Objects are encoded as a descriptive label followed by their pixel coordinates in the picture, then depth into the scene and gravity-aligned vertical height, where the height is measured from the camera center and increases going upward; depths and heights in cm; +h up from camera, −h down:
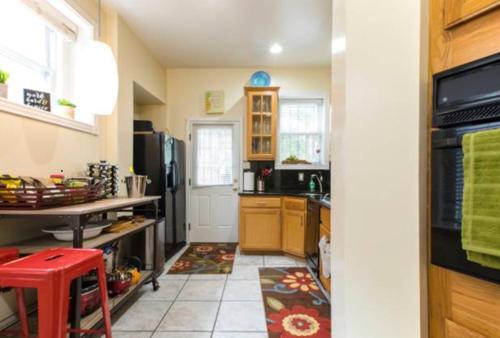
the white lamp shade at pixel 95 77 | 189 +65
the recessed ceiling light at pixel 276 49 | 357 +164
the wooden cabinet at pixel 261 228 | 379 -81
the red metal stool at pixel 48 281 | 107 -46
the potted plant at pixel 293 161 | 434 +15
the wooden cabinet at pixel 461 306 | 66 -36
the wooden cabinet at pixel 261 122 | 411 +74
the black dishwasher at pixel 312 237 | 302 -80
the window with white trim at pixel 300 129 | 441 +68
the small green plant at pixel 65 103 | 225 +56
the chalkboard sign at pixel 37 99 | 195 +52
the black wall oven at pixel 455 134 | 65 +10
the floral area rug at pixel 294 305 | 198 -117
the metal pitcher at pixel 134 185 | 256 -15
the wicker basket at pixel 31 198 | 154 -17
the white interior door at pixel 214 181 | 443 -18
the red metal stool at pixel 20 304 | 142 -72
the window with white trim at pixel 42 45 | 191 +100
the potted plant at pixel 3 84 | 169 +53
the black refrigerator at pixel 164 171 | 335 -2
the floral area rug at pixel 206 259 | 322 -119
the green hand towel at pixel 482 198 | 61 -6
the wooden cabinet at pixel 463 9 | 67 +42
